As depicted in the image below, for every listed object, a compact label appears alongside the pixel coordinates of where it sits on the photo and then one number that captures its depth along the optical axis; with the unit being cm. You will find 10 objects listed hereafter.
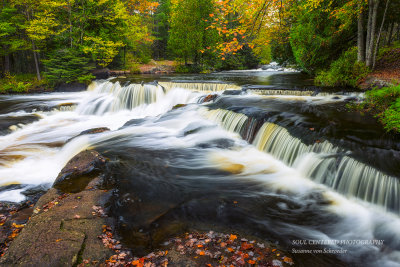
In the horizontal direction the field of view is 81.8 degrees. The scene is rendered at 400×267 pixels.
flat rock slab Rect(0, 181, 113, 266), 258
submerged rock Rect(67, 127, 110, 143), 822
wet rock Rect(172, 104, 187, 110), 1115
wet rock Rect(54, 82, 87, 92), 1662
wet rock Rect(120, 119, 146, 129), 960
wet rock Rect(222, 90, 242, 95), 1166
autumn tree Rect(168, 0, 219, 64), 2398
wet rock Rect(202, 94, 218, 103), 1145
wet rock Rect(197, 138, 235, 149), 718
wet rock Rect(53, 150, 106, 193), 437
